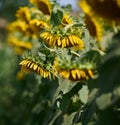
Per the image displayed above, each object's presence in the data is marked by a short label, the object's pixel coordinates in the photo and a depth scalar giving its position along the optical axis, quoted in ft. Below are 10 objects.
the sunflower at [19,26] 11.78
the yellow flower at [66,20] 8.26
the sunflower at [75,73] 6.00
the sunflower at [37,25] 8.66
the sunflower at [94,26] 6.39
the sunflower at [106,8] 5.34
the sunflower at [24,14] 10.28
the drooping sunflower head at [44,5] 8.27
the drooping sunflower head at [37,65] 7.39
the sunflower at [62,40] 7.24
